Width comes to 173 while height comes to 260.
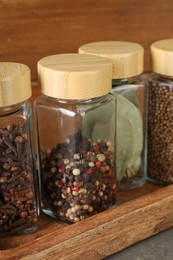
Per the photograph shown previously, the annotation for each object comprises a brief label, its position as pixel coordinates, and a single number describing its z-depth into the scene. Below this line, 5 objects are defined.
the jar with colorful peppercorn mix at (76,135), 0.38
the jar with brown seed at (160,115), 0.43
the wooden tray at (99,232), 0.37
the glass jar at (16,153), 0.37
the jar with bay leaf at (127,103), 0.42
